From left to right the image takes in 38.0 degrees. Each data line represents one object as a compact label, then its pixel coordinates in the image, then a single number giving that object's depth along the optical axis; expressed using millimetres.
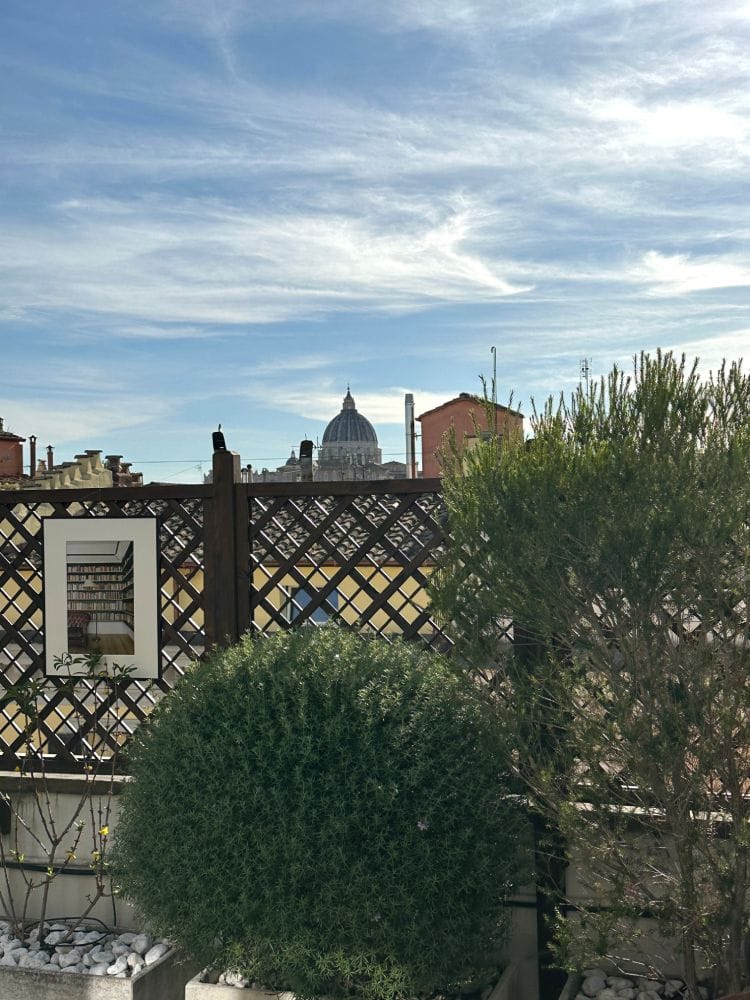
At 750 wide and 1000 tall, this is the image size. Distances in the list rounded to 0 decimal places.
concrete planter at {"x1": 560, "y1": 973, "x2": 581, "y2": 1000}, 4160
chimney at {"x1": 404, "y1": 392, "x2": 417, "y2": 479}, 22098
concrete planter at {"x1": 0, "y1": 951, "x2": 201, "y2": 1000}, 4375
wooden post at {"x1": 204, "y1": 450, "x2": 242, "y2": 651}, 5246
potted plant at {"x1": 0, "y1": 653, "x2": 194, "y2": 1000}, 4996
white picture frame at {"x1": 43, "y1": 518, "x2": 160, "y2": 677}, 5551
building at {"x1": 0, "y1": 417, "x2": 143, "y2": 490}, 18438
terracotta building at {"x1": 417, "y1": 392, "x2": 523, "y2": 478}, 22931
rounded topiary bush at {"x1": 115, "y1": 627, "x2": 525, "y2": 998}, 3656
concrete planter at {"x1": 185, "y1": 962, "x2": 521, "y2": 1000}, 3883
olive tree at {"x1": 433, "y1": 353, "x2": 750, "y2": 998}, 3467
